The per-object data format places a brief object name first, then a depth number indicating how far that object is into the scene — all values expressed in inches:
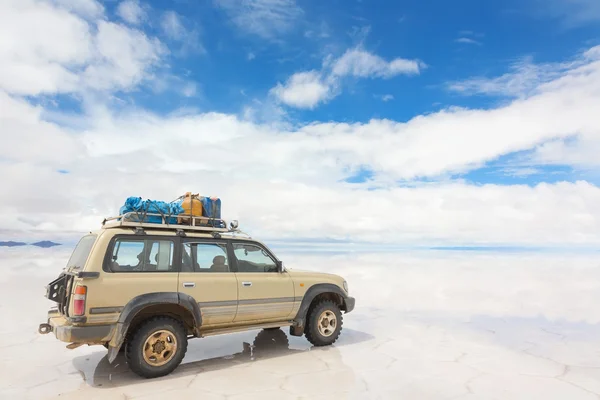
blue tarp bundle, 235.8
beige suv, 209.0
